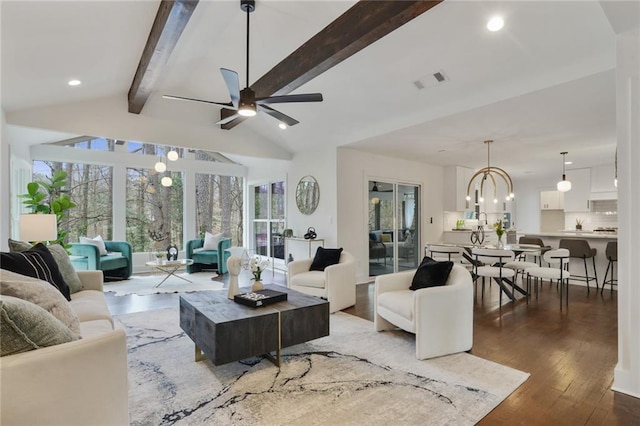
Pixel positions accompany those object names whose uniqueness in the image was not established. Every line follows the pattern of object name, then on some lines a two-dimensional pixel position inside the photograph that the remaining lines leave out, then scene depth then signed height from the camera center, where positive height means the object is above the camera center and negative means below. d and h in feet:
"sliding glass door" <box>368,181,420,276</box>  21.95 -0.70
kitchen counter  18.59 -1.22
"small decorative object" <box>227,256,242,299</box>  10.34 -1.66
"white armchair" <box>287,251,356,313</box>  14.06 -2.80
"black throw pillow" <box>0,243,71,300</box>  8.21 -1.19
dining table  16.07 -1.85
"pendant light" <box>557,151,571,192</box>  21.35 +1.91
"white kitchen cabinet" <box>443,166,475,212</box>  25.66 +2.01
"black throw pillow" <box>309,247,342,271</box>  15.51 -1.95
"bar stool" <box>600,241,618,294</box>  17.02 -2.13
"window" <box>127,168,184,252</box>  24.36 +0.52
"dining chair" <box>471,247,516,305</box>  14.75 -2.24
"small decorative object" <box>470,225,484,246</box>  20.08 -1.28
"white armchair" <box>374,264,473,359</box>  9.41 -2.91
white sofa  4.41 -2.38
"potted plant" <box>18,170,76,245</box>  16.16 +0.80
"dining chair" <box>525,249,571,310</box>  14.87 -2.52
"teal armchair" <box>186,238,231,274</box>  22.54 -2.69
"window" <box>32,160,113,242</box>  22.22 +1.44
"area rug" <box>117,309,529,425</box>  6.82 -4.02
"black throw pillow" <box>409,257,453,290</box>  10.65 -1.89
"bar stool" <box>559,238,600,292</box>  18.03 -1.92
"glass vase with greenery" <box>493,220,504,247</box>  18.15 -0.78
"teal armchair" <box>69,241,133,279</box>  19.09 -2.39
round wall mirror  21.44 +1.48
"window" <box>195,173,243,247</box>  27.14 +1.02
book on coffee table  9.43 -2.34
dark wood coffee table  8.09 -2.83
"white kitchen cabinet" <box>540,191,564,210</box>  31.50 +1.46
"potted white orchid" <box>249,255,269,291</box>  10.65 -1.65
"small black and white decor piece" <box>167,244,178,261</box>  20.83 -2.19
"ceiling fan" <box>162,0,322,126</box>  10.21 +3.69
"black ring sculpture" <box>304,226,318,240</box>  20.90 -1.13
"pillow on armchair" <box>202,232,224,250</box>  23.68 -1.74
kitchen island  18.81 -2.43
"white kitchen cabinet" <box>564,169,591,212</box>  26.55 +1.93
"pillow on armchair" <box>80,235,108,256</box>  20.49 -1.48
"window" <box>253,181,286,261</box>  25.77 -0.15
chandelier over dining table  18.23 +2.46
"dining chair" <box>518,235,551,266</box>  18.54 -1.60
